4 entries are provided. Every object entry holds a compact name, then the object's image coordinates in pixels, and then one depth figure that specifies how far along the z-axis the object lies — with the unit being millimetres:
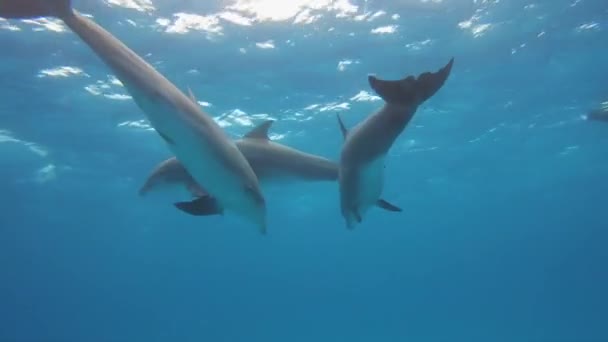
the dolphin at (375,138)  3158
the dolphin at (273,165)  4324
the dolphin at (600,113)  25766
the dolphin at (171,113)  2905
